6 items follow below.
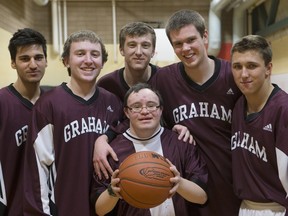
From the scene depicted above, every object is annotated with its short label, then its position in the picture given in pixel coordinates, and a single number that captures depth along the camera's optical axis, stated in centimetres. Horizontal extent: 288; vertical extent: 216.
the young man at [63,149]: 236
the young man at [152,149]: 220
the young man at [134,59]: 281
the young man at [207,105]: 250
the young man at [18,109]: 256
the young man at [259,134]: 212
